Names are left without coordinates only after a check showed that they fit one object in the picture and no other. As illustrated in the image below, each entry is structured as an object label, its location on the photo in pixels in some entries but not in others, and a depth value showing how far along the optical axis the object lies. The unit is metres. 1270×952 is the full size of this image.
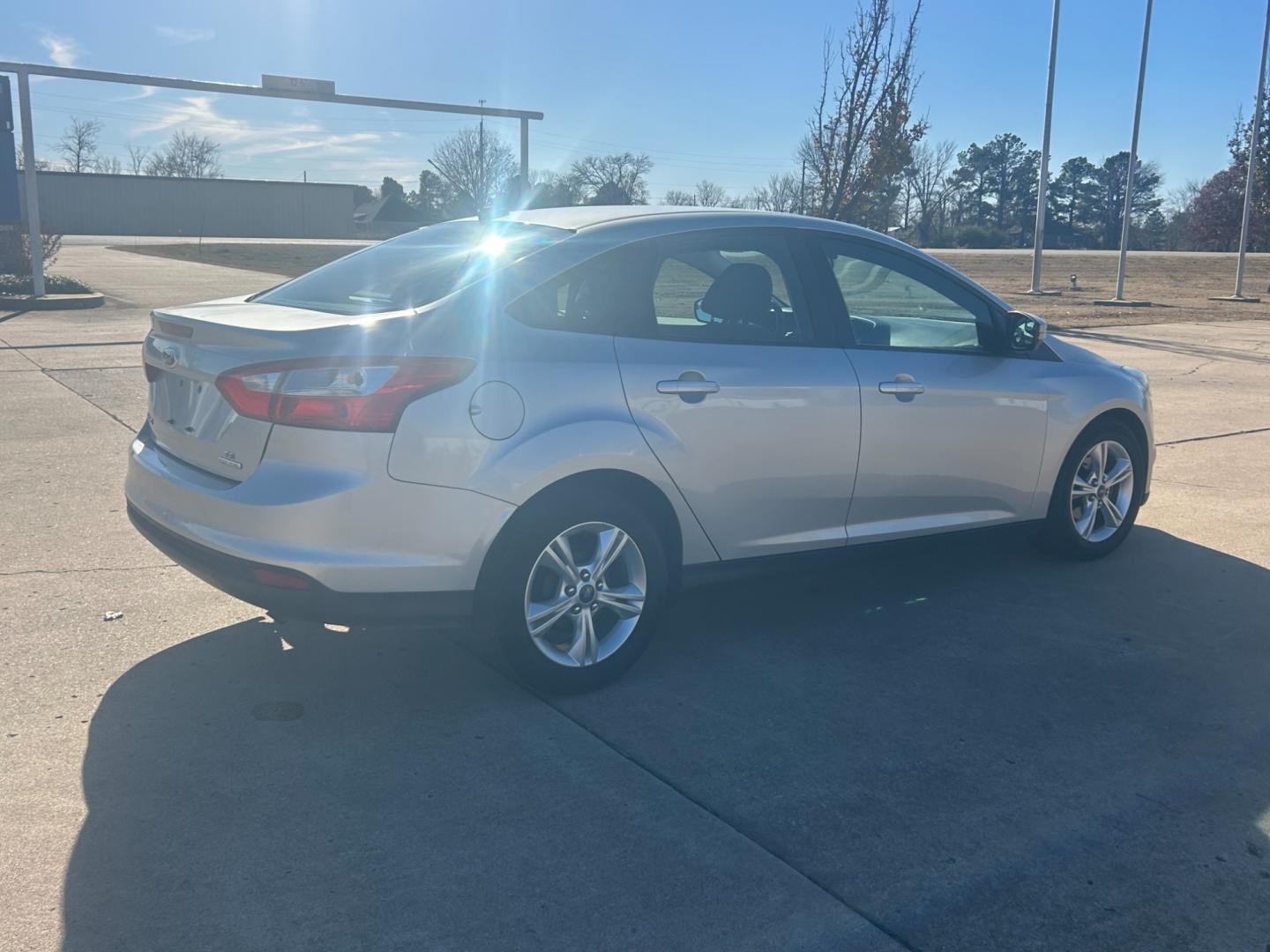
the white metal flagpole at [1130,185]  25.95
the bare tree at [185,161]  103.38
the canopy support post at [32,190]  16.39
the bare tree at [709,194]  67.38
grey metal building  76.25
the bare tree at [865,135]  17.53
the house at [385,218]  84.67
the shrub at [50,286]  19.44
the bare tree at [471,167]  54.75
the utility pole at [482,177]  36.58
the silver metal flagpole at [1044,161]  24.00
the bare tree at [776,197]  57.16
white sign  19.31
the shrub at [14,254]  19.95
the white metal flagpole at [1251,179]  27.88
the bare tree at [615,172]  79.05
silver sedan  3.62
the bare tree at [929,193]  93.25
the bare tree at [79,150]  105.00
